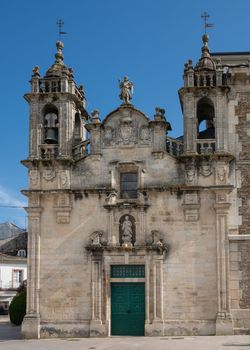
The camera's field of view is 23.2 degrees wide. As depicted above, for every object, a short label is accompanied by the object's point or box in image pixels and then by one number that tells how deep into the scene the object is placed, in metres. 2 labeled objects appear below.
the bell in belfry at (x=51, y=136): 25.11
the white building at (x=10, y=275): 45.94
